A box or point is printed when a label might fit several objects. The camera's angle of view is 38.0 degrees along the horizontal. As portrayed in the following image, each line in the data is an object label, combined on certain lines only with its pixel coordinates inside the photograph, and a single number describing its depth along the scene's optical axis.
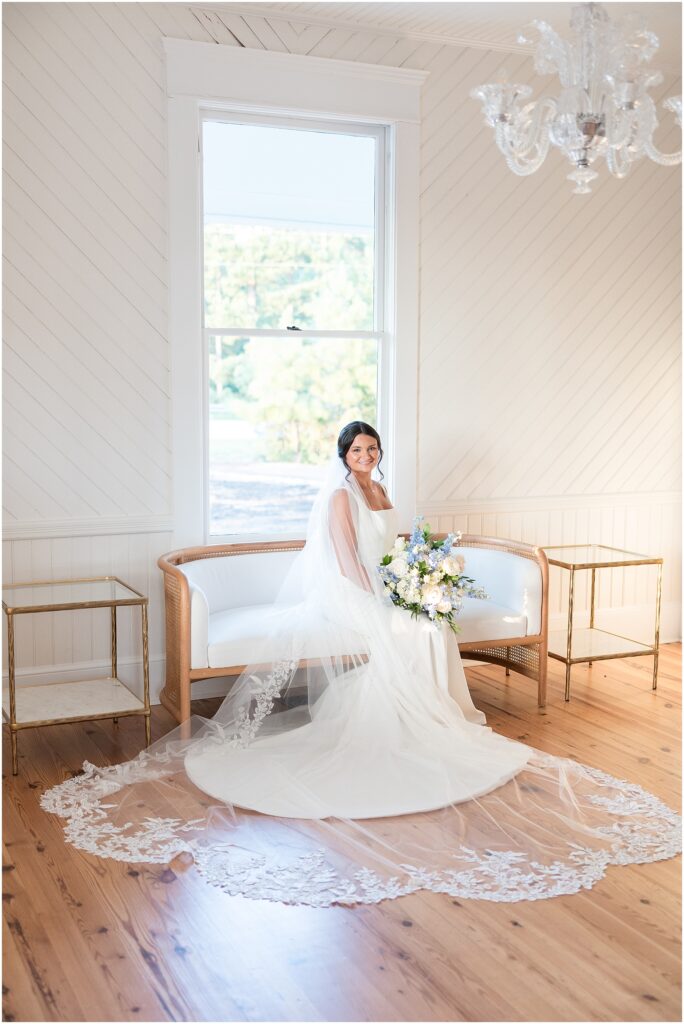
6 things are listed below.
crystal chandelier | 3.28
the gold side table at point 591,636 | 5.13
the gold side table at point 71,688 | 3.99
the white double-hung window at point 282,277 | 4.84
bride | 3.17
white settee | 4.32
